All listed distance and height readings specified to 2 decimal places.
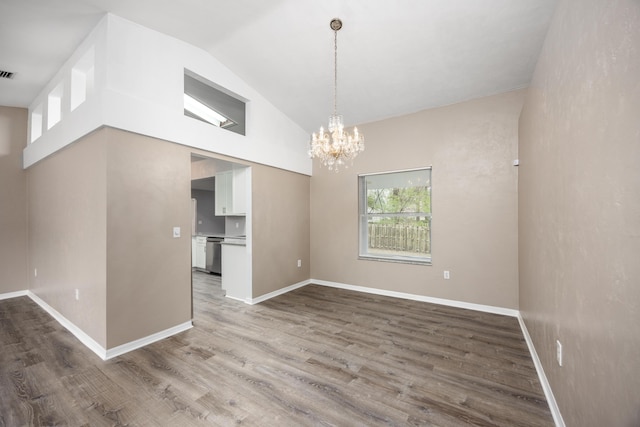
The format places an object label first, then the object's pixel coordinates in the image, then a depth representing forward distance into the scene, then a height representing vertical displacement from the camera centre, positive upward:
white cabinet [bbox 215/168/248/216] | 4.31 +0.44
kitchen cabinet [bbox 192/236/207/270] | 6.45 -0.87
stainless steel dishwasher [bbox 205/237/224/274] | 6.19 -0.93
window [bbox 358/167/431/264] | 4.34 +0.00
